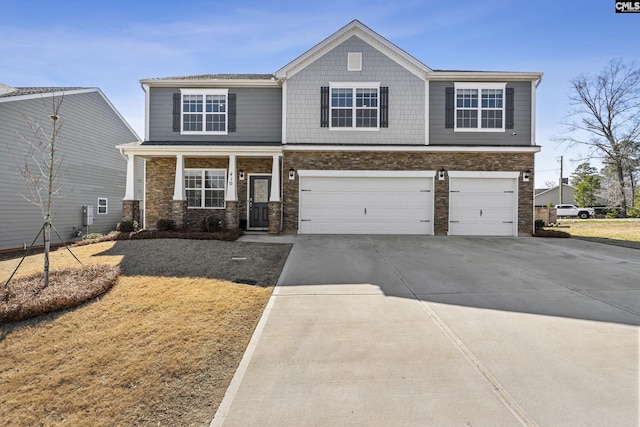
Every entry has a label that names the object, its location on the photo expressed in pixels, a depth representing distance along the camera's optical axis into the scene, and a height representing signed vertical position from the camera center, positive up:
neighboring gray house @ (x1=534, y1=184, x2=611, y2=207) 45.88 +2.37
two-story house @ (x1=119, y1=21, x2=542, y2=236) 12.52 +2.60
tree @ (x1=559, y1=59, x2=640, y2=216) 26.77 +6.54
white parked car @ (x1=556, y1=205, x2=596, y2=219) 31.58 +0.03
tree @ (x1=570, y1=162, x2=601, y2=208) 37.16 +2.50
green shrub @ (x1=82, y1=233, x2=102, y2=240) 11.57 -1.08
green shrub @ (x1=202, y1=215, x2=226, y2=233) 11.91 -0.62
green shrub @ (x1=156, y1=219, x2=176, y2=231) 11.98 -0.63
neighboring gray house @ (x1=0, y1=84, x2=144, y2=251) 12.55 +2.40
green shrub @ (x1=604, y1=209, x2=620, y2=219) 28.48 -0.23
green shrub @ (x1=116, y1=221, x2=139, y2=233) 11.65 -0.67
